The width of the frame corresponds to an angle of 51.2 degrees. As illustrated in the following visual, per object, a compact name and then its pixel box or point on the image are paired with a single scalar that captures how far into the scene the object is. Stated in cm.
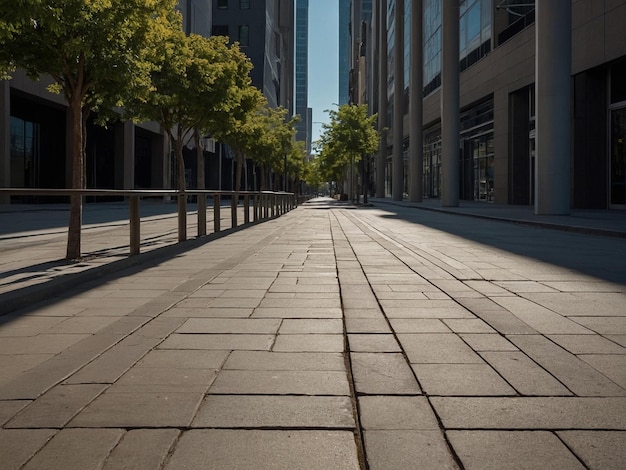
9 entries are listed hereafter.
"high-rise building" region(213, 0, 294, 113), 7712
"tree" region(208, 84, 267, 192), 2505
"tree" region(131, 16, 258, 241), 2178
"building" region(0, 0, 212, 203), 3026
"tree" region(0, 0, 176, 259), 863
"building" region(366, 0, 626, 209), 2145
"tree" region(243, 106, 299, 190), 4643
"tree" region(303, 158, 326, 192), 9416
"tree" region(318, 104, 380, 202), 4778
